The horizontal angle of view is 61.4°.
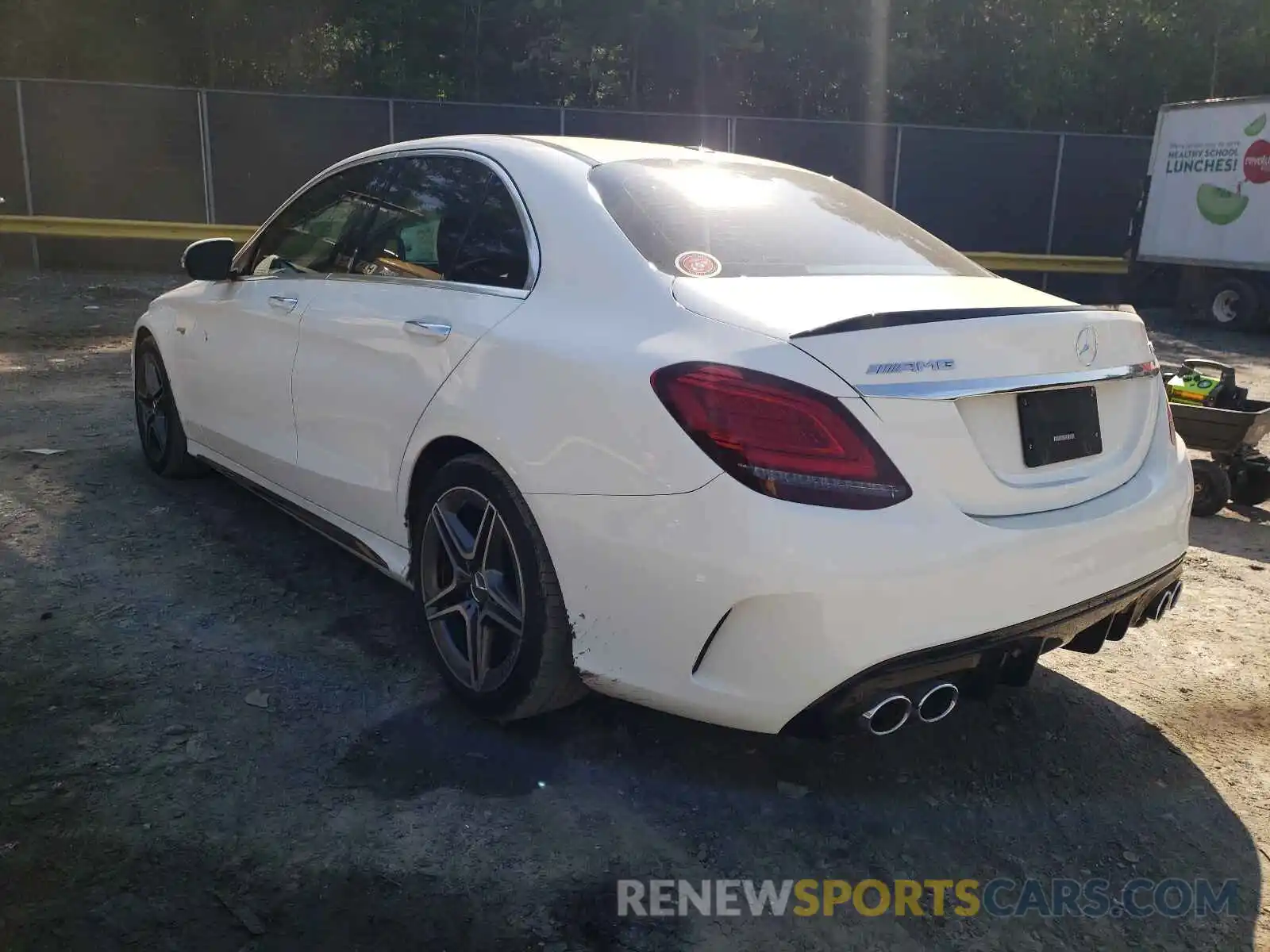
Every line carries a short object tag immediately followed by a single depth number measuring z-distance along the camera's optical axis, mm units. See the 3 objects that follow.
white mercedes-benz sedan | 2297
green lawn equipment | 5285
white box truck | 13797
